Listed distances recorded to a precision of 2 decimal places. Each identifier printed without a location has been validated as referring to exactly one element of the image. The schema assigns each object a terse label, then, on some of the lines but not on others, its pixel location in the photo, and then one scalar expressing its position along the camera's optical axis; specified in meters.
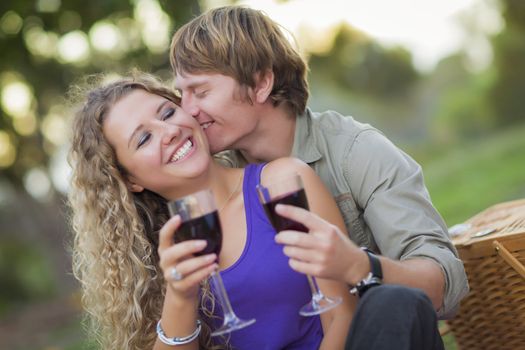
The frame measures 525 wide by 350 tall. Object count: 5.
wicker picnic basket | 3.09
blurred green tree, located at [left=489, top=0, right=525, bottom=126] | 12.17
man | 2.96
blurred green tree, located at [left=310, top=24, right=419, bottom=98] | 13.91
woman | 2.97
